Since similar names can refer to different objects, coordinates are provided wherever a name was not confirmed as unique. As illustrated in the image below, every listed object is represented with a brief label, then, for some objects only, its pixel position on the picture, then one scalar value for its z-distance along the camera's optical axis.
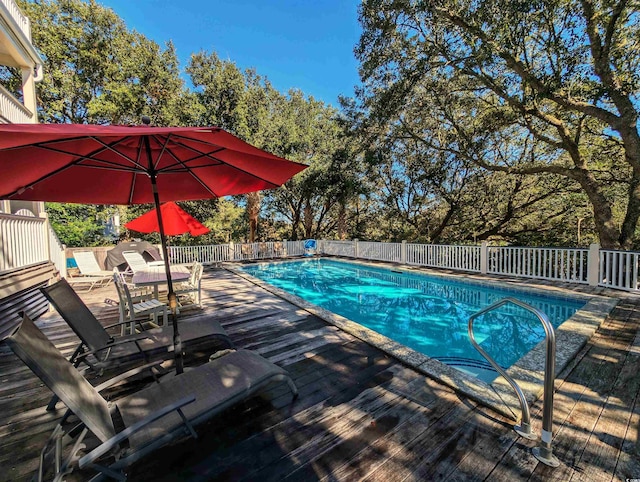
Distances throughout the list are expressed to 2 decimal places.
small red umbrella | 5.70
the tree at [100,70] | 11.72
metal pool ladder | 1.64
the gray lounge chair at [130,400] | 1.40
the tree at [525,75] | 6.34
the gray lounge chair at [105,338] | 2.46
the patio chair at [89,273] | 6.95
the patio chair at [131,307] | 3.62
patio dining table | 4.20
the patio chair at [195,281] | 4.93
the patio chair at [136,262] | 5.96
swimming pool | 2.53
